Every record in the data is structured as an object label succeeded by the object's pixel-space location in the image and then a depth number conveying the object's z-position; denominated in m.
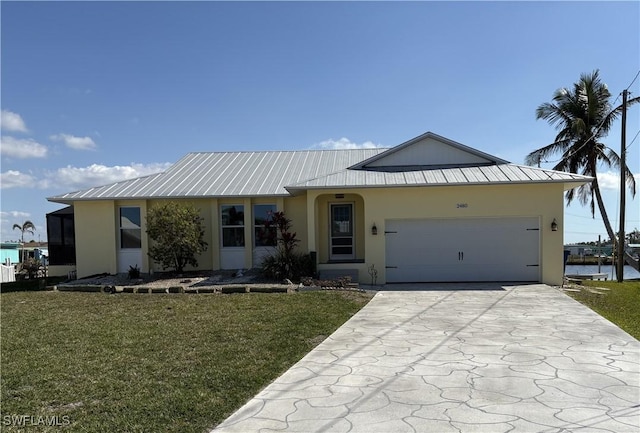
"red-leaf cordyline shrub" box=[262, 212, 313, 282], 13.47
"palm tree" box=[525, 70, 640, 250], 22.84
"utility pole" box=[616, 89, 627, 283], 17.84
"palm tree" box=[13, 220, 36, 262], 53.84
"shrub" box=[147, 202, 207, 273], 14.13
